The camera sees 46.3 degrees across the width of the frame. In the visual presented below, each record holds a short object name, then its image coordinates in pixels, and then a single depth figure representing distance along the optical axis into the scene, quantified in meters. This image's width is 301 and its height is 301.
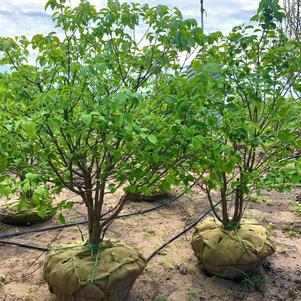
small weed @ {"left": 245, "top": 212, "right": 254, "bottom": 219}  3.88
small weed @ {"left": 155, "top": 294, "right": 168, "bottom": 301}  2.38
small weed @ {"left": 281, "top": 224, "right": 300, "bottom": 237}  3.43
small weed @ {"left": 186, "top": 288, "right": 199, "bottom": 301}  2.41
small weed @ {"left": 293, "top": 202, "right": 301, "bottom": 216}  3.99
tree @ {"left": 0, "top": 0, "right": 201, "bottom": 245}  1.61
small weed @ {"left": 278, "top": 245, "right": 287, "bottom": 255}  3.06
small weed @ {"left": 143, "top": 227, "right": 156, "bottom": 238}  3.45
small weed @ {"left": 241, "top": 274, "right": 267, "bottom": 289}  2.53
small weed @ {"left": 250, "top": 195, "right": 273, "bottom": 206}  4.43
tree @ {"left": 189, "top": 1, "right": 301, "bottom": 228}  1.85
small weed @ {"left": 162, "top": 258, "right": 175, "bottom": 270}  2.83
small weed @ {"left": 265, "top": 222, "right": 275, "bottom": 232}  3.59
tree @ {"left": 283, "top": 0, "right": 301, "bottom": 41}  6.32
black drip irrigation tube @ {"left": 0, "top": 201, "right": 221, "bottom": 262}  3.02
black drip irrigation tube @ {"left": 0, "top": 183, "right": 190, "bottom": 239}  3.41
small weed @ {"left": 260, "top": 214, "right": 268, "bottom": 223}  3.83
